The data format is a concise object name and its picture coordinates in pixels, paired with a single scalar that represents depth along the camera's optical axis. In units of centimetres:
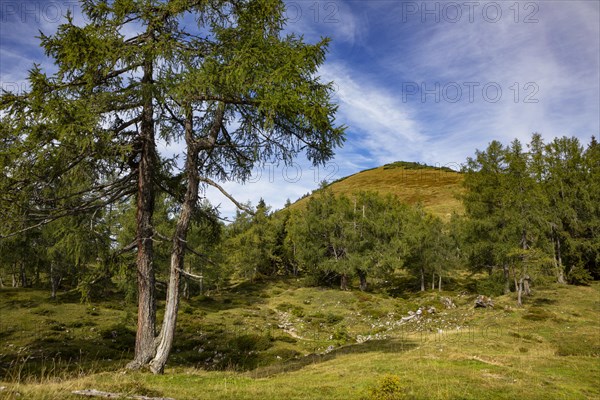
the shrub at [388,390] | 773
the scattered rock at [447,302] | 3465
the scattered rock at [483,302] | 2972
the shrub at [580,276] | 4031
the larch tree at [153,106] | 855
